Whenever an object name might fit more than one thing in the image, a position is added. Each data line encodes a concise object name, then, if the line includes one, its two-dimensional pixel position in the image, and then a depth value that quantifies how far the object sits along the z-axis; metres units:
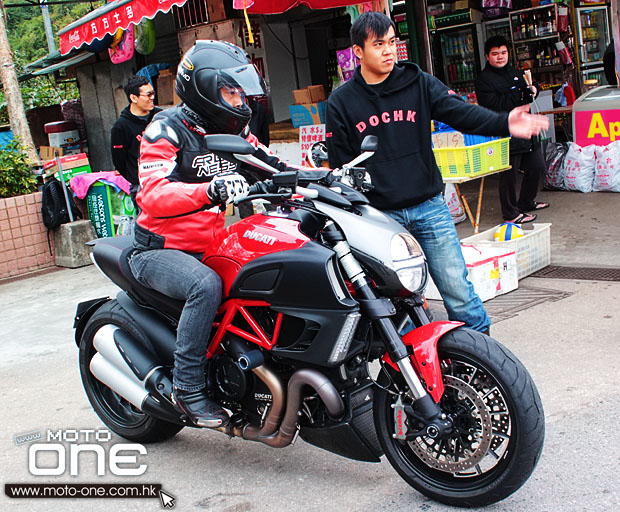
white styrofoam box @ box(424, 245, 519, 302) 5.88
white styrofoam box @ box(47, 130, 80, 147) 16.64
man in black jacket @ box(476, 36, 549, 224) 8.08
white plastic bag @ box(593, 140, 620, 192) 9.09
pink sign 9.17
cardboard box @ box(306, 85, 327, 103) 10.07
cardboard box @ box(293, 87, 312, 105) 10.04
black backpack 9.73
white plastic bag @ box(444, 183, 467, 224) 8.58
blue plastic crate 7.46
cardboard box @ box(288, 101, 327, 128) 9.96
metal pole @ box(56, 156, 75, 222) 9.69
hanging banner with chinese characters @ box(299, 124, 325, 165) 9.74
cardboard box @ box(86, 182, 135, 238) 9.84
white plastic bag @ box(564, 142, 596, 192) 9.32
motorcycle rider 3.40
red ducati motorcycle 3.00
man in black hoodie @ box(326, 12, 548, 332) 3.94
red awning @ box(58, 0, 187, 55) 8.80
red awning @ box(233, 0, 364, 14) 7.73
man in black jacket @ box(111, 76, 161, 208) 7.62
